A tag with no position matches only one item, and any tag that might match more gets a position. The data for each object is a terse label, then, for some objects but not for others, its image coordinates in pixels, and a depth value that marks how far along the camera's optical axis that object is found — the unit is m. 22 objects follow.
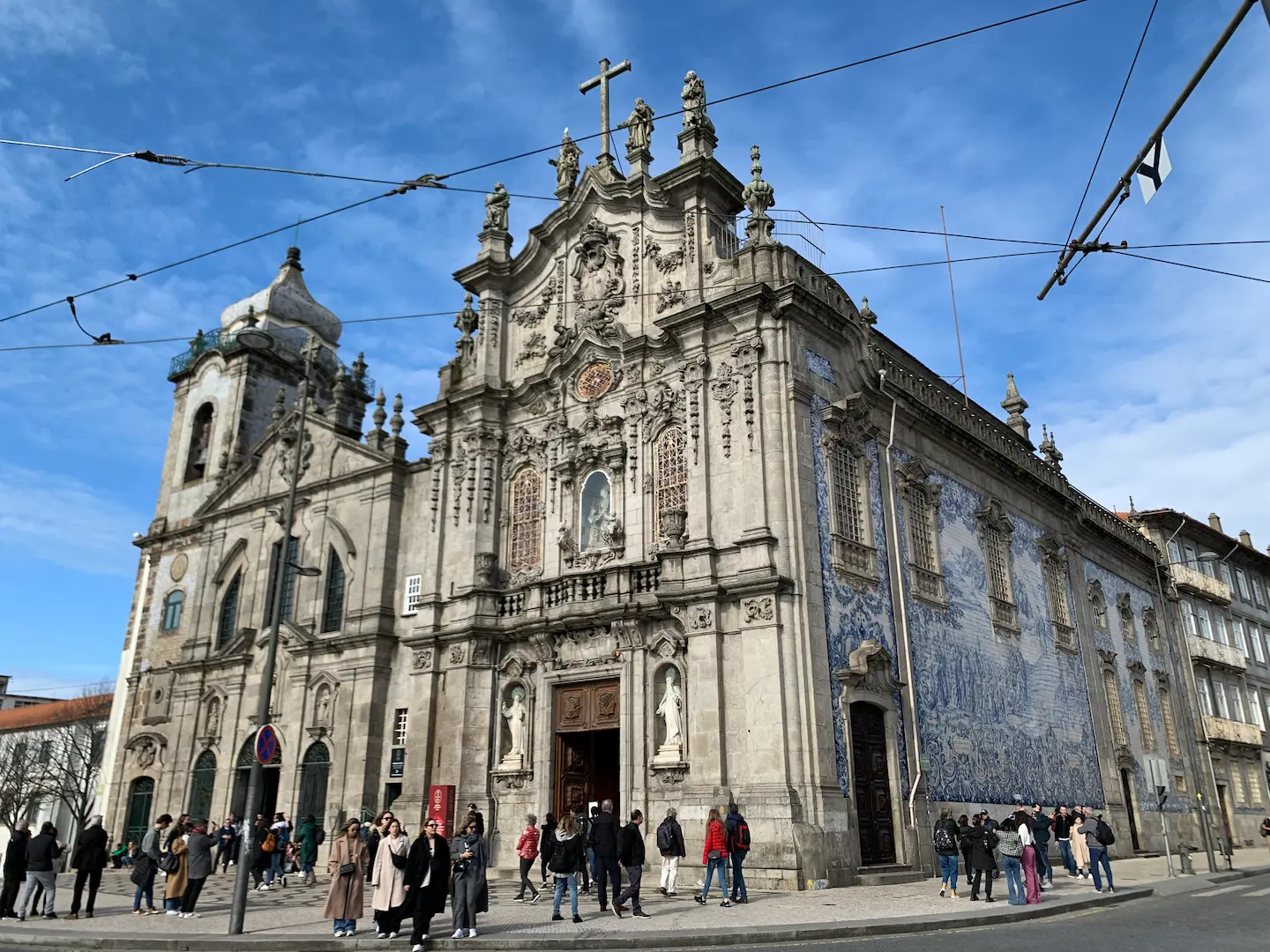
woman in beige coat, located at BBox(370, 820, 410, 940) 13.29
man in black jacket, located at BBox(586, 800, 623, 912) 15.27
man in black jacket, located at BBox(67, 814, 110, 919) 16.84
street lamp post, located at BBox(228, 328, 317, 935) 14.18
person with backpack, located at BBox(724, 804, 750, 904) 16.38
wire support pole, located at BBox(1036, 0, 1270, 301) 8.32
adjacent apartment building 41.62
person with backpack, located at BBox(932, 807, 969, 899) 17.00
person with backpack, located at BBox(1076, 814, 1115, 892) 18.30
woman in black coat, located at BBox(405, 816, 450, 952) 13.02
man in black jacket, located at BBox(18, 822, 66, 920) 16.25
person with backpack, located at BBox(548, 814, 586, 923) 14.95
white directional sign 9.98
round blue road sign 14.71
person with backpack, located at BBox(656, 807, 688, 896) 16.55
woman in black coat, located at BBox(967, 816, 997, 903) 16.69
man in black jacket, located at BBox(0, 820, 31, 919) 16.33
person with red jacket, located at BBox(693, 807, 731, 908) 16.56
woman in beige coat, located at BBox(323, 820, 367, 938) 13.70
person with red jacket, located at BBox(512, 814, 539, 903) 17.95
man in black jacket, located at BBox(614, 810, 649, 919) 15.02
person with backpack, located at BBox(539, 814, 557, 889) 18.12
